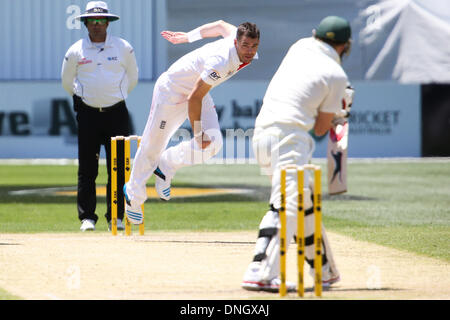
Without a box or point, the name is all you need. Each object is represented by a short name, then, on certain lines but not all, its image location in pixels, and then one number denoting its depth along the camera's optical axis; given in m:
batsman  13.72
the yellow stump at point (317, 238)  13.23
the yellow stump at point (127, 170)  20.19
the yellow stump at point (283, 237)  13.19
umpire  21.19
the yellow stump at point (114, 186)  19.87
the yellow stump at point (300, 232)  13.20
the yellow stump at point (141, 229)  20.27
